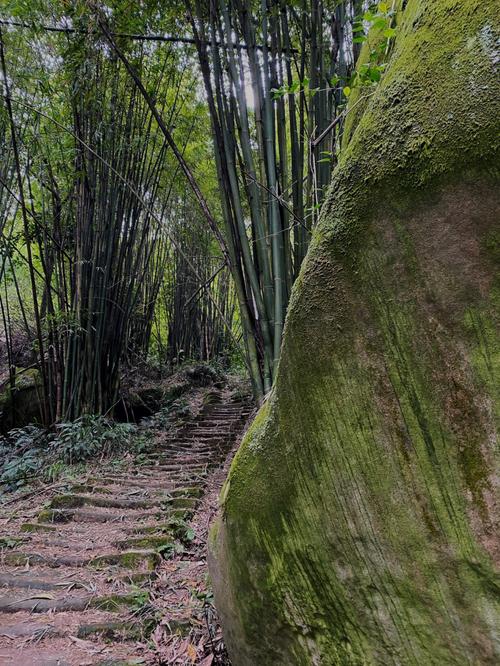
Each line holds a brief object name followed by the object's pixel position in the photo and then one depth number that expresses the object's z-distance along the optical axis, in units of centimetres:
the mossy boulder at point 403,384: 72
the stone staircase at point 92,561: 167
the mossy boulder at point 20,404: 528
